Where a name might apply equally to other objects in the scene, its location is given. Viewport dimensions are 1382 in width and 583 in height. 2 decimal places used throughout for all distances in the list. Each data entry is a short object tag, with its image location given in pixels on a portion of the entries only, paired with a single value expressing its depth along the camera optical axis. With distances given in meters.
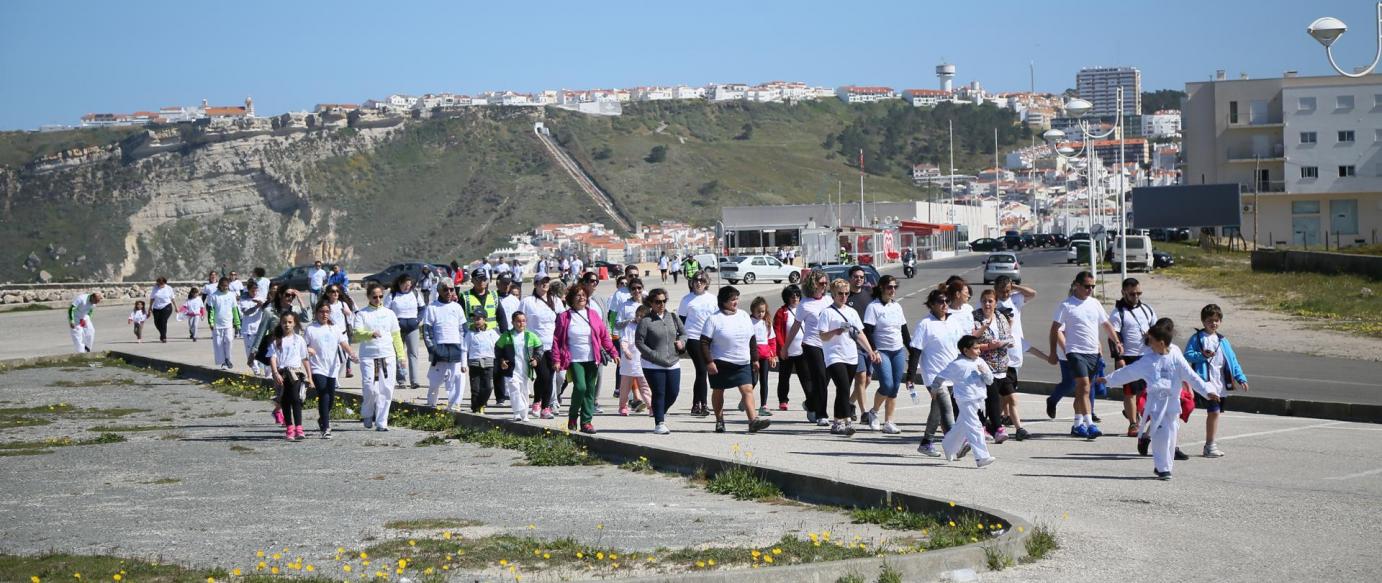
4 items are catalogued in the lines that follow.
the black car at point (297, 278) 55.99
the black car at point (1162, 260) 62.16
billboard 73.31
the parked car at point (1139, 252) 59.19
